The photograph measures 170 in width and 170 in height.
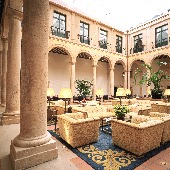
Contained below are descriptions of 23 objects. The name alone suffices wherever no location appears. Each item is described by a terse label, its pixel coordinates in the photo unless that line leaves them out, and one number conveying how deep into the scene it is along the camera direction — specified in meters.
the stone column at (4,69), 7.00
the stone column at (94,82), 15.15
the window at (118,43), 18.30
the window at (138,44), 17.61
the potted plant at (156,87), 7.83
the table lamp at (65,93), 4.64
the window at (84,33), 15.08
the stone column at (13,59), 4.58
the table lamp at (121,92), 6.15
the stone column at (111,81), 17.05
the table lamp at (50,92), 5.74
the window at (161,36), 15.65
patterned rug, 3.05
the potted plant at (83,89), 13.80
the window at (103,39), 16.59
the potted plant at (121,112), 4.96
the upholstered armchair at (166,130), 4.17
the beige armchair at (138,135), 3.49
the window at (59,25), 13.38
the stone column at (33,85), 2.40
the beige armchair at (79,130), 3.92
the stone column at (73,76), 13.48
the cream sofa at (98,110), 6.16
